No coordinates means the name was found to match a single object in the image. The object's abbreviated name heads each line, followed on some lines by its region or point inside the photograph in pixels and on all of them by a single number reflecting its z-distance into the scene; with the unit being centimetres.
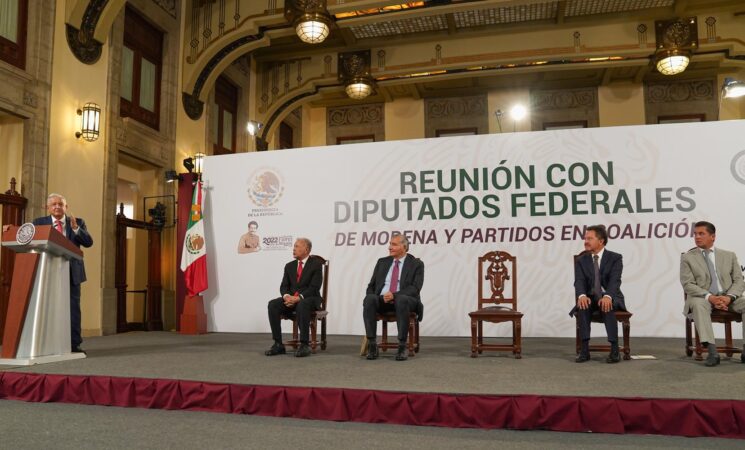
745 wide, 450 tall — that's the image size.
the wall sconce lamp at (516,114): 1000
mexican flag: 670
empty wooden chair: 434
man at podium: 445
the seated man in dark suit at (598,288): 401
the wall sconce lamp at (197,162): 856
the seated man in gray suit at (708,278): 399
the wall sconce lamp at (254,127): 959
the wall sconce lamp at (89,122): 654
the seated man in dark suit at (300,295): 454
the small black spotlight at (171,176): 730
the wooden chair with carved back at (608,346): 414
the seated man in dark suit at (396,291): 432
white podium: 396
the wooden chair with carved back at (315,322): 473
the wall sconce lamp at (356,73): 1027
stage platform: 267
